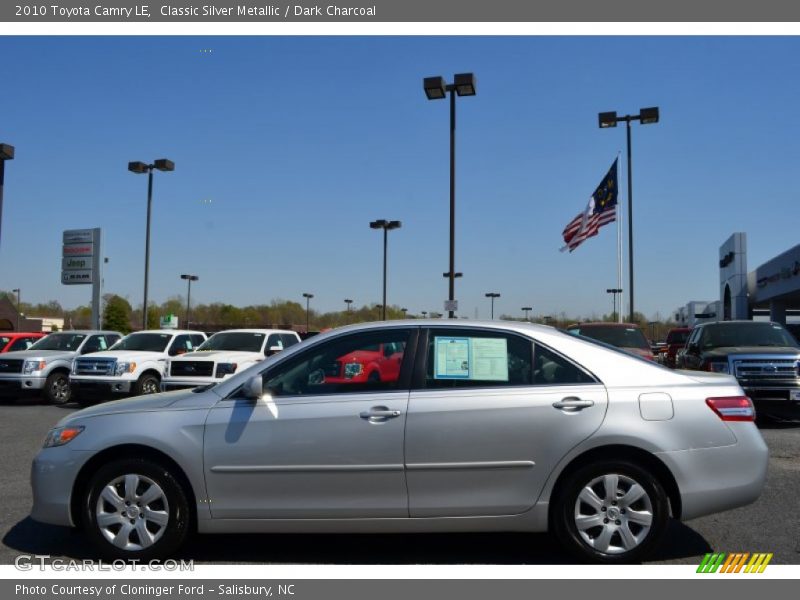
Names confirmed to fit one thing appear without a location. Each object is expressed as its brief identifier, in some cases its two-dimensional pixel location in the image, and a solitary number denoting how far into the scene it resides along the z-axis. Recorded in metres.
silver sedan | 4.65
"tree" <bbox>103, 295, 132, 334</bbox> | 72.31
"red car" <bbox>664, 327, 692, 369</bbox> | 21.23
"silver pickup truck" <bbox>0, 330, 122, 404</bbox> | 16.12
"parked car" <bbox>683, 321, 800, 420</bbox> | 11.05
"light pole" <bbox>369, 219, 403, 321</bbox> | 38.84
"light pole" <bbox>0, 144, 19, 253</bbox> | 22.59
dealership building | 36.00
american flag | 22.53
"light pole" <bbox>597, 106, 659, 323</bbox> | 23.09
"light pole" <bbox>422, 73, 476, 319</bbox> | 18.80
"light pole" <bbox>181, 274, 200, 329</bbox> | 66.44
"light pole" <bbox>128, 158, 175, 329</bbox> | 27.27
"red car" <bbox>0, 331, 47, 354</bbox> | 18.98
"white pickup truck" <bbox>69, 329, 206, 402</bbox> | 14.84
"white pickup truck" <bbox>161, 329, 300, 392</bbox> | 13.19
